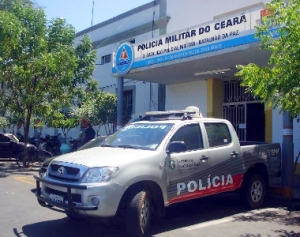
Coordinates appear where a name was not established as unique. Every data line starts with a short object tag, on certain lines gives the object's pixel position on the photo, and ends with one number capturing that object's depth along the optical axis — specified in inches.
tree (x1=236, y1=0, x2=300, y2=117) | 267.6
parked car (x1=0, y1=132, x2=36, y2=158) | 711.1
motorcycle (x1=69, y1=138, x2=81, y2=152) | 696.6
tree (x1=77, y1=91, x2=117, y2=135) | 737.6
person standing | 615.6
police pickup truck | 237.5
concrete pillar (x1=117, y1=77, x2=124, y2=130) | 613.6
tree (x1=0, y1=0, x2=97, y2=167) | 578.2
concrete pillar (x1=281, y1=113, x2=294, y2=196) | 404.2
